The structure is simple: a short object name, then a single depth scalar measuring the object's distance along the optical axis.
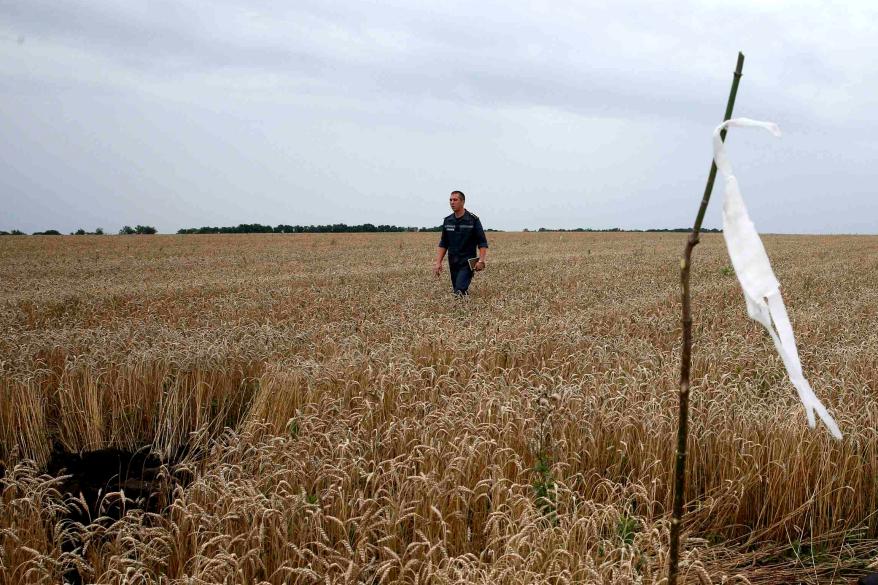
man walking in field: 11.70
